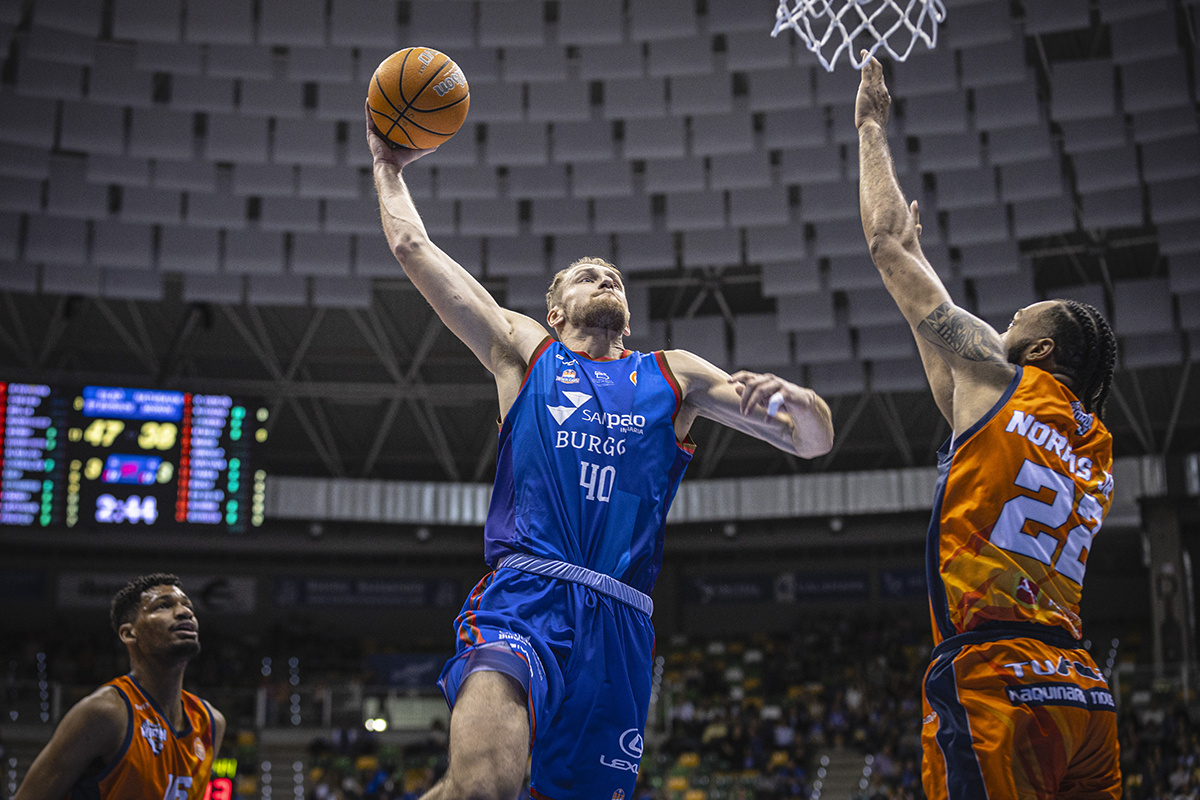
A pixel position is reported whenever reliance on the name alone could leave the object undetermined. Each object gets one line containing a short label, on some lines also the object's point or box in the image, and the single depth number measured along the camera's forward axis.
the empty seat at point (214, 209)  14.55
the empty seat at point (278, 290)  16.16
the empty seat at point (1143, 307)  15.46
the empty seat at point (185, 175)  14.08
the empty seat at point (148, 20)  12.16
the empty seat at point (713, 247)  15.41
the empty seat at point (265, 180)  14.23
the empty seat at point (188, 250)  15.01
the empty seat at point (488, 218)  14.88
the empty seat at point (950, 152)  13.59
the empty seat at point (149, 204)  14.45
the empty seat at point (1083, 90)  12.64
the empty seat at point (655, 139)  13.66
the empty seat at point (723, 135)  13.51
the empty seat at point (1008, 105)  12.87
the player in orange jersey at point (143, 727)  4.26
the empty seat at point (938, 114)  13.08
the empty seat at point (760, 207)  14.56
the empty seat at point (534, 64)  12.86
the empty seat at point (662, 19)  12.41
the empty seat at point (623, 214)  14.88
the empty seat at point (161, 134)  13.43
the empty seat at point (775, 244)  15.20
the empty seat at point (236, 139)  13.59
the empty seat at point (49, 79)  12.52
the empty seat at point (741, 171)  14.09
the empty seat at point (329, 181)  14.20
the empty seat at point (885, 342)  16.78
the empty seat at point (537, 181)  14.49
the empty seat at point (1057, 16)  12.21
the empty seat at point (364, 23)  12.36
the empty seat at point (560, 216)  14.97
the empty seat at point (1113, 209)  14.31
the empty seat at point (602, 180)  14.36
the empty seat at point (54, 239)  14.61
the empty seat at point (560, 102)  13.28
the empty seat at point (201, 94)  13.05
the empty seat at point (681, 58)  12.73
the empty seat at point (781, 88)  13.05
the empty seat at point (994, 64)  12.52
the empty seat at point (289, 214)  14.77
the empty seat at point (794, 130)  13.52
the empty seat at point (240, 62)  12.76
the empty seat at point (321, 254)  15.39
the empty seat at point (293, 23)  12.37
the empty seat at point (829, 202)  14.40
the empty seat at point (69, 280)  15.52
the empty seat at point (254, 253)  15.26
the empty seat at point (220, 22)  12.27
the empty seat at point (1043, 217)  14.59
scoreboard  13.45
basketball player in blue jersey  3.04
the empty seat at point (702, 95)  13.02
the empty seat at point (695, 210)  14.66
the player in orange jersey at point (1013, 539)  2.86
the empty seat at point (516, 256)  15.56
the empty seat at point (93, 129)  13.23
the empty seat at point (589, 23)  12.55
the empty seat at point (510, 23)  12.48
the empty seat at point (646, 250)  15.67
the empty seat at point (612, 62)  12.88
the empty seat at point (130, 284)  15.72
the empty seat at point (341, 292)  16.42
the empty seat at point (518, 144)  13.79
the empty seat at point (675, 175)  14.22
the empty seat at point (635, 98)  13.16
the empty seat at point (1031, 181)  13.93
